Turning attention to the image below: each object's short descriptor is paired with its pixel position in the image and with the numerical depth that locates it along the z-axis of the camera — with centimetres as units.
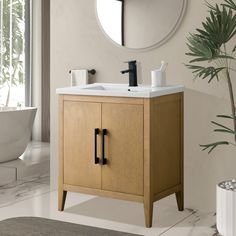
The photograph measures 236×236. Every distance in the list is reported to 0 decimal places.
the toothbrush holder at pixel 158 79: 417
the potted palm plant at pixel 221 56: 351
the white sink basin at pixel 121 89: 383
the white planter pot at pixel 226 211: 349
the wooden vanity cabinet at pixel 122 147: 387
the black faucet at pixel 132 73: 427
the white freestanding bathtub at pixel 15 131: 532
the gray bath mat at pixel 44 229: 366
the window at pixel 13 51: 666
